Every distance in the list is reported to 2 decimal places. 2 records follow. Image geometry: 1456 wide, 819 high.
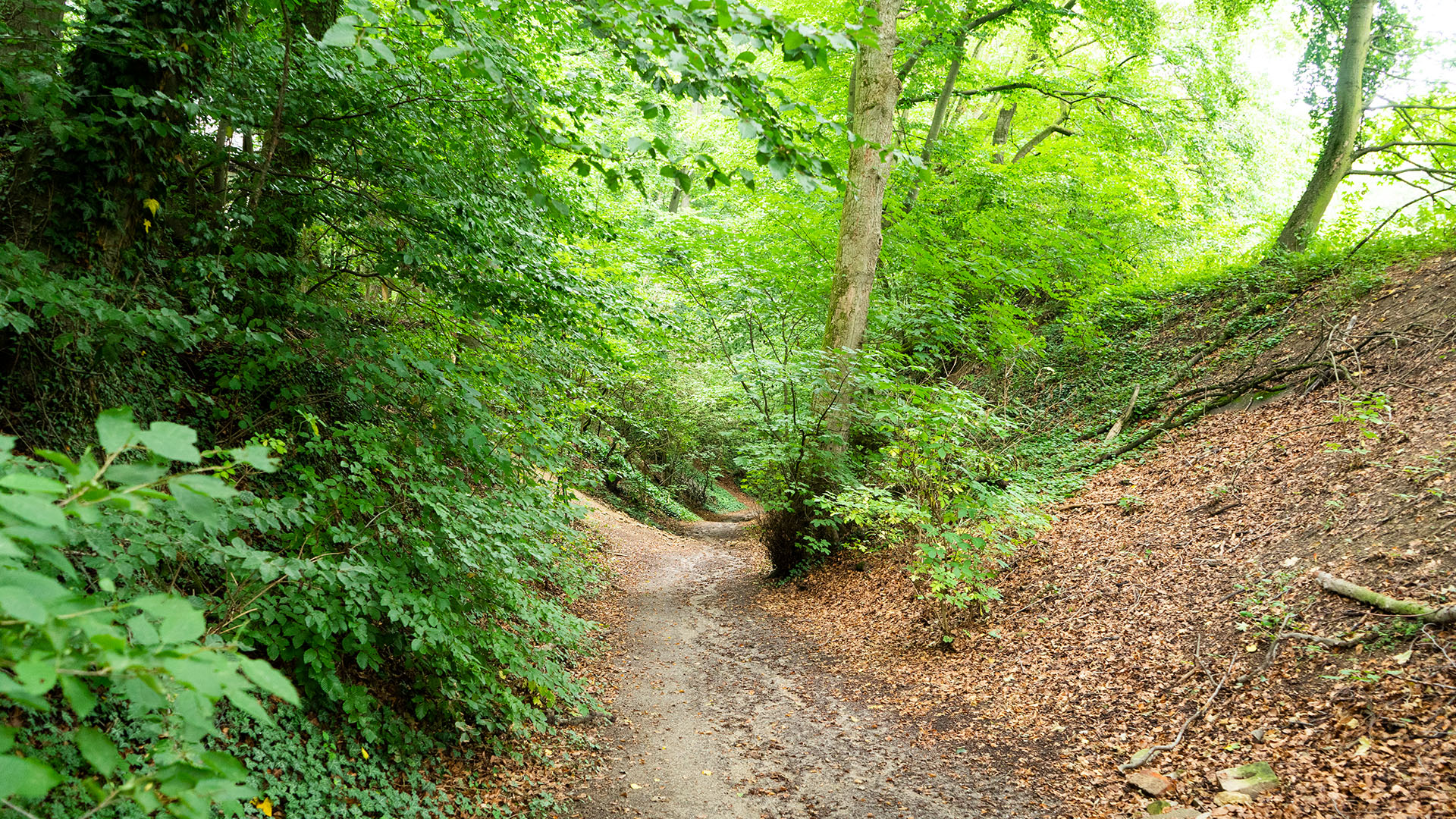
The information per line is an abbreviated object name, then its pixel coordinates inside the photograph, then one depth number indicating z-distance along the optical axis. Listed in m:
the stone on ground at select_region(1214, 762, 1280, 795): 4.04
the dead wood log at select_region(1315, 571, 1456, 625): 4.39
